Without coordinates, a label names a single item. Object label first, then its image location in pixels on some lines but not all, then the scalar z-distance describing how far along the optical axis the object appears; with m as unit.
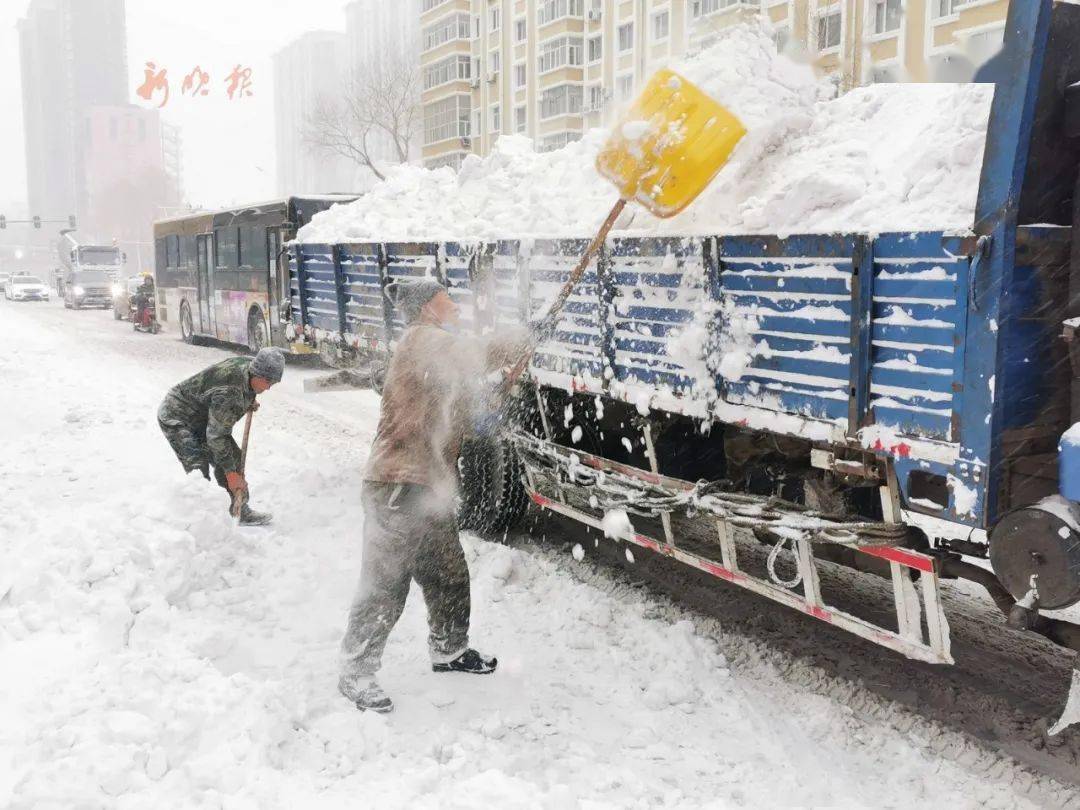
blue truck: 3.10
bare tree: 42.00
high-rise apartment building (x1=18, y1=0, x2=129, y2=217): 163.25
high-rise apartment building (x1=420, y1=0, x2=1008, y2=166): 24.42
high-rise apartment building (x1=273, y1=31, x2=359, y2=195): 117.06
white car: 44.00
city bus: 15.28
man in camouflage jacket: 6.13
